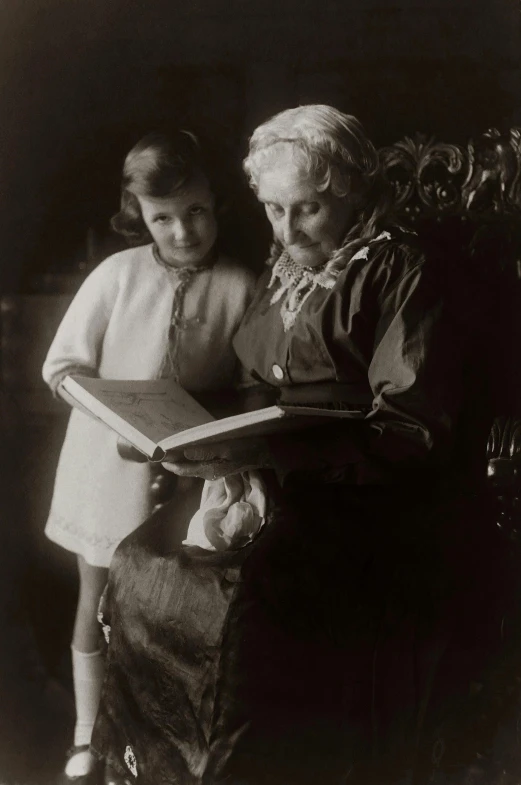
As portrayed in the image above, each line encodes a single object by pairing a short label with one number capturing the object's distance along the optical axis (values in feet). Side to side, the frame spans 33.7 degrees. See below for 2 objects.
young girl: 5.67
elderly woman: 4.94
